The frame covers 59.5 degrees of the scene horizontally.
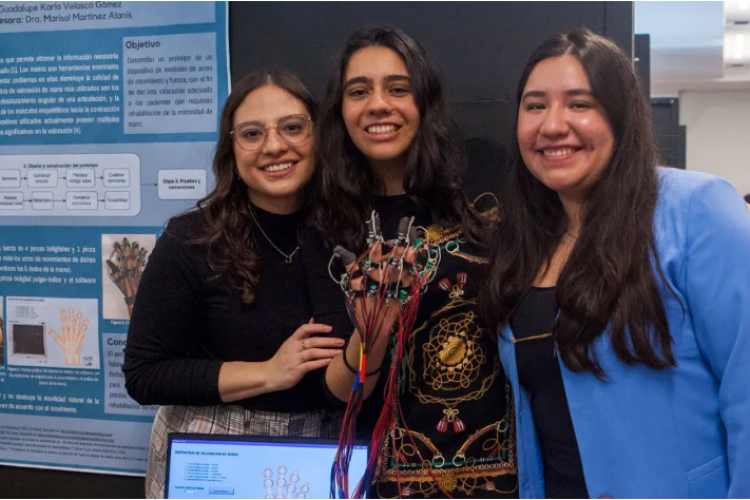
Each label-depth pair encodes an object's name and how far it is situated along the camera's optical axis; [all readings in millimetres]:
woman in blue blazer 1125
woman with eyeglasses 1527
